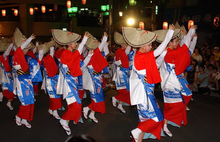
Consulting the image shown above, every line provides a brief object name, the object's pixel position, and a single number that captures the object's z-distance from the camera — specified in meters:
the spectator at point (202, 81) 8.38
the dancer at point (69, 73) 4.64
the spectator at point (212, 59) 9.39
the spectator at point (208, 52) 10.55
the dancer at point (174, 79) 4.55
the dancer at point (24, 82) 4.99
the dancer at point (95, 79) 5.54
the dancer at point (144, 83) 3.70
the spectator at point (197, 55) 10.16
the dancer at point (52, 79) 5.75
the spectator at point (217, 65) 8.61
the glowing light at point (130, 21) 13.29
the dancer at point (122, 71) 6.29
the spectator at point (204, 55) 10.56
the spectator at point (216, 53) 9.83
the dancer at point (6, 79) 6.81
